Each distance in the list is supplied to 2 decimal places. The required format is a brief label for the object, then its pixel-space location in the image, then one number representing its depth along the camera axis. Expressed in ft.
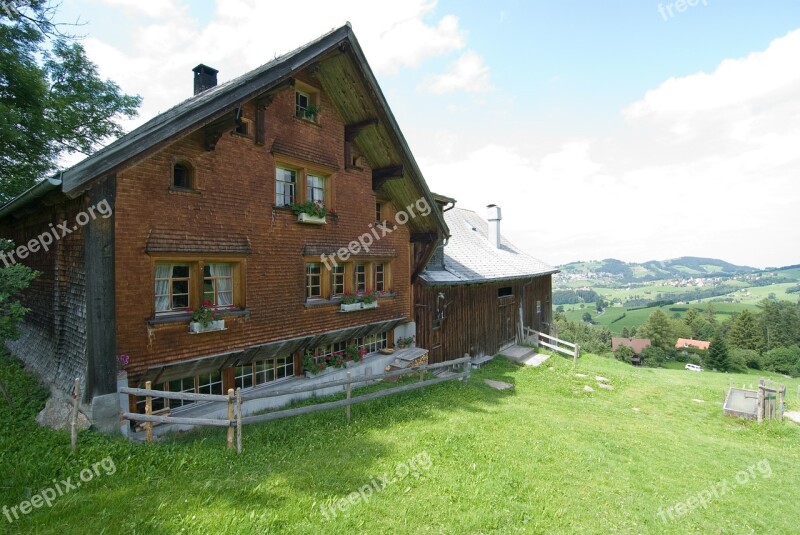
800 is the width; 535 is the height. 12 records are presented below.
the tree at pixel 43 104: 38.88
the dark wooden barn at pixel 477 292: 50.98
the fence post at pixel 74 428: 20.97
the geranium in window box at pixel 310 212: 33.81
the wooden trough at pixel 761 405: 40.60
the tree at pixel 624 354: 240.98
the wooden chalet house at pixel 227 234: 23.53
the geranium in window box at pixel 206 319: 26.53
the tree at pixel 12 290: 21.06
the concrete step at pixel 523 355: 62.28
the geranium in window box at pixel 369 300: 40.36
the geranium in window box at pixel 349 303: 38.17
